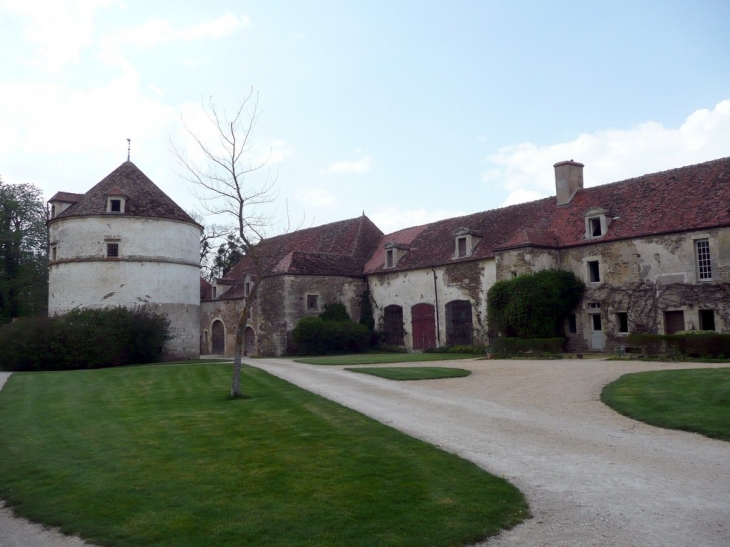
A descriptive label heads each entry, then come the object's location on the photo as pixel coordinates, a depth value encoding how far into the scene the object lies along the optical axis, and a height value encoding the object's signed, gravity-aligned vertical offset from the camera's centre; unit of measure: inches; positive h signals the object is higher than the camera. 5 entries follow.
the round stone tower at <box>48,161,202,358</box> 1217.4 +179.9
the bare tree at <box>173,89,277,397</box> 542.9 +72.6
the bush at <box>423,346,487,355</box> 1178.1 -37.6
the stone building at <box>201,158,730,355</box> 965.2 +121.1
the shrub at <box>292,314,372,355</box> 1331.2 -0.4
